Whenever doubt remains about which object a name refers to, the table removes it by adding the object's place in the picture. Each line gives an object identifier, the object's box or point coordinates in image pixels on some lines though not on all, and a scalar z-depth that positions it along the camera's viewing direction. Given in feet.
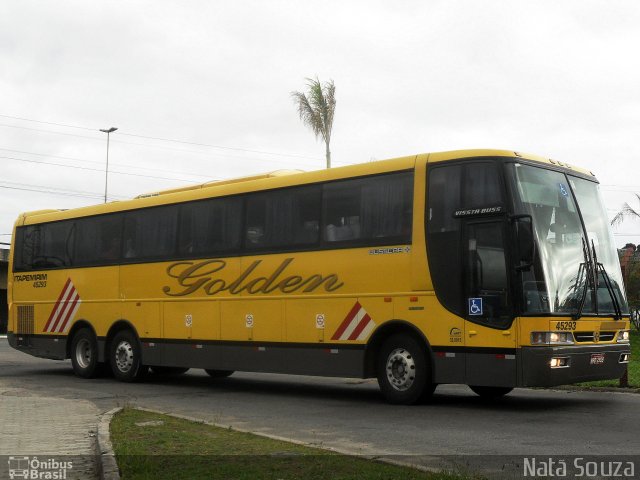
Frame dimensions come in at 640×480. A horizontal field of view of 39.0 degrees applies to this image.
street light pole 191.42
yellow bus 39.50
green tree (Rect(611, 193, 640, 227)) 117.80
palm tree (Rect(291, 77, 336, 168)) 120.88
